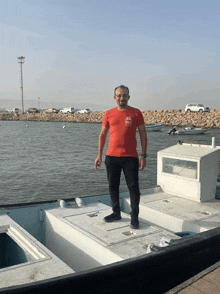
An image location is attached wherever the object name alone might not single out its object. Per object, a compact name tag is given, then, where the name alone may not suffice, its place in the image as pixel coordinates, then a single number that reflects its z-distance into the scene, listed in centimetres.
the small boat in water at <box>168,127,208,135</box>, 5216
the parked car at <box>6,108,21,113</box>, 13220
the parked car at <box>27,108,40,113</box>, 12182
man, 468
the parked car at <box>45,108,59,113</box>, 11513
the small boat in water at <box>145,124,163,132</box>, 5773
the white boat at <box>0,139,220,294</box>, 347
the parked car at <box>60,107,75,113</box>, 11044
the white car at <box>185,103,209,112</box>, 6962
